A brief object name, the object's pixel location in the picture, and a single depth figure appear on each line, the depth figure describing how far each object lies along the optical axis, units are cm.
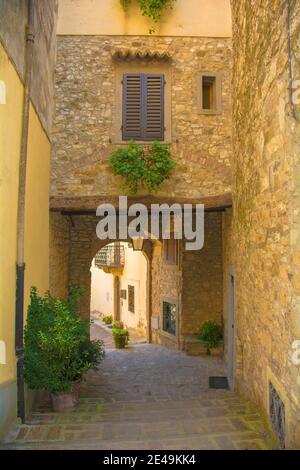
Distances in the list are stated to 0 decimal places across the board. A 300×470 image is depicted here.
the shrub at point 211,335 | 1070
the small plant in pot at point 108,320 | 2152
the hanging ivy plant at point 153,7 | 812
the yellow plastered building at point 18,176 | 403
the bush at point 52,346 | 467
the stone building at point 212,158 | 362
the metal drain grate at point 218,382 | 756
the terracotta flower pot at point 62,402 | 496
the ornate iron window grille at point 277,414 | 354
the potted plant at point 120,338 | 1385
